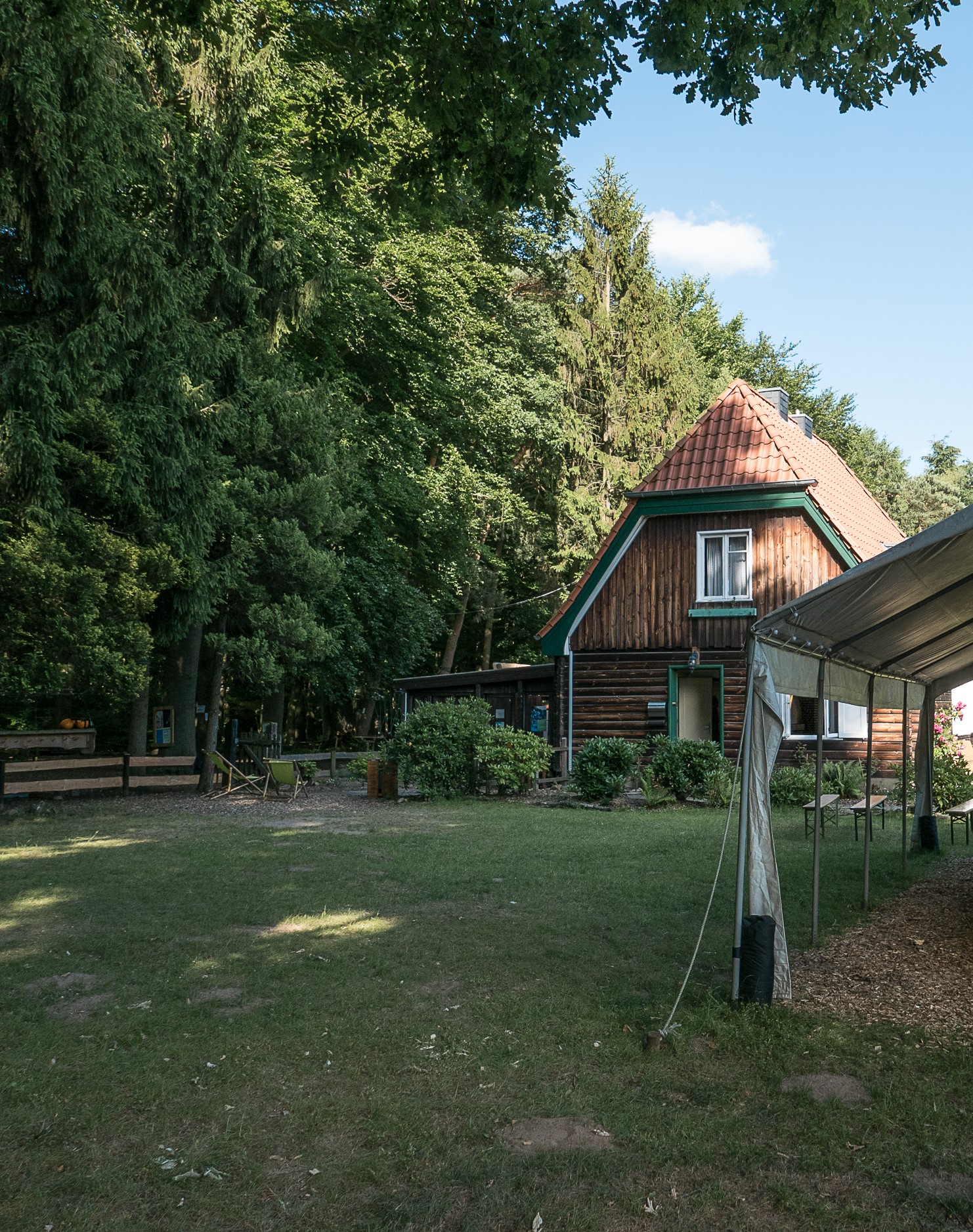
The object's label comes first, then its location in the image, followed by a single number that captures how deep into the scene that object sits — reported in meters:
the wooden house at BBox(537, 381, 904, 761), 20.92
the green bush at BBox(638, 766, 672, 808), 18.61
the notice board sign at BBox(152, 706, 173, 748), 23.05
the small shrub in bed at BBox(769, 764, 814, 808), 18.14
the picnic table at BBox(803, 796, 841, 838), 13.91
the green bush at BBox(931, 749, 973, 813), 17.36
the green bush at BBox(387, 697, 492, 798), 19.77
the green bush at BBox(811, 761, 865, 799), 18.42
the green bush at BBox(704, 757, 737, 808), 18.19
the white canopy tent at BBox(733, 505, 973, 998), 6.78
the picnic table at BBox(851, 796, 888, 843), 13.83
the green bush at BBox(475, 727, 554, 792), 19.59
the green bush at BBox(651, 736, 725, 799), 18.66
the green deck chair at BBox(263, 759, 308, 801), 20.73
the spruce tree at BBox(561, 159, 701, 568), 38.66
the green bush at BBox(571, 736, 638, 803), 18.95
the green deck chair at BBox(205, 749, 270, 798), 21.38
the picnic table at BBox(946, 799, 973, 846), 13.90
